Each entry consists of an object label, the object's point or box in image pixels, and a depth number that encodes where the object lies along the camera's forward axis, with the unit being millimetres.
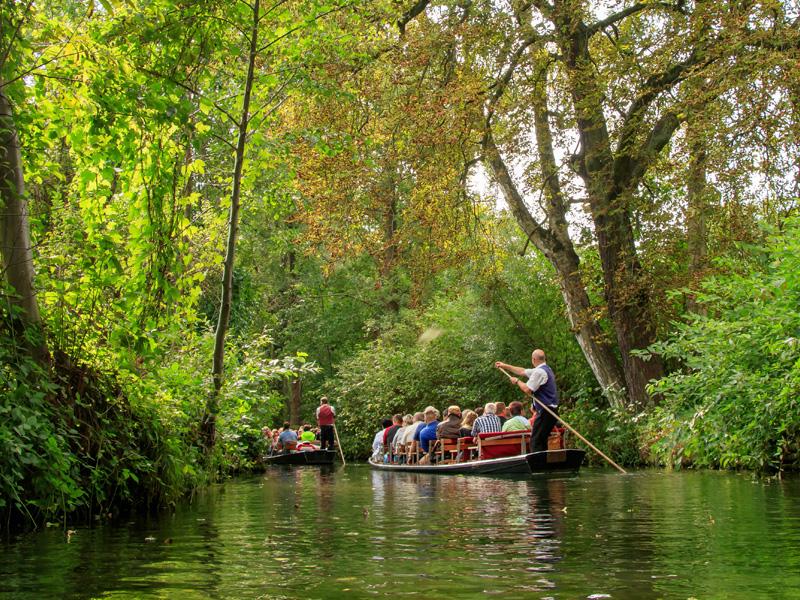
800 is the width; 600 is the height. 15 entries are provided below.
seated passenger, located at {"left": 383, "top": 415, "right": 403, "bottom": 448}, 24973
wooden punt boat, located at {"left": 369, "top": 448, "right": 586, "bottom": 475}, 15680
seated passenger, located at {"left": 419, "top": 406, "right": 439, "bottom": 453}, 21516
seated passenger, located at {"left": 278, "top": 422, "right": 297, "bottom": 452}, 30125
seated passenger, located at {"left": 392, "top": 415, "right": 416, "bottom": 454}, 23692
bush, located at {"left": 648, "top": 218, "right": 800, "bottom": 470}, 13312
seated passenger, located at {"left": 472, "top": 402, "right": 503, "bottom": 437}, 18609
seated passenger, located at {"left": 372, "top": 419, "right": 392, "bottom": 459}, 25808
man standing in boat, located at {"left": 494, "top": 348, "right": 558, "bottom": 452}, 16297
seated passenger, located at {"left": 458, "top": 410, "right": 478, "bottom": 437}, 20344
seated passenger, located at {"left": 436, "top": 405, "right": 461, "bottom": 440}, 20672
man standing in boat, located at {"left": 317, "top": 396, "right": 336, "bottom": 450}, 29391
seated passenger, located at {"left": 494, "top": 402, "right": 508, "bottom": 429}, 20928
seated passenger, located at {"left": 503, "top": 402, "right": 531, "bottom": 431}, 18203
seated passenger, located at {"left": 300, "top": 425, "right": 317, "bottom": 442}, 30906
